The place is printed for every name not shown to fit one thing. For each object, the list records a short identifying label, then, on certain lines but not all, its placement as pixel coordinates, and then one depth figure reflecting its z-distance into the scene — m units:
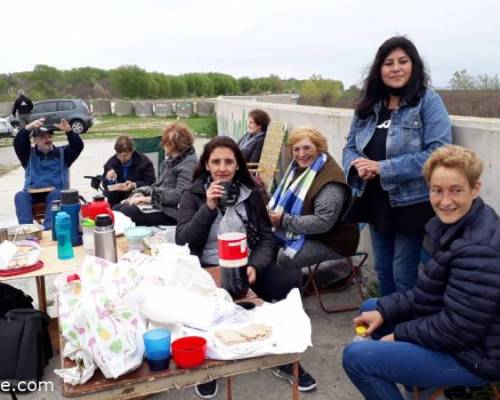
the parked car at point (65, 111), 20.62
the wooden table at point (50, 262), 2.63
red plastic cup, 1.61
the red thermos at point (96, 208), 2.92
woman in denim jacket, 2.74
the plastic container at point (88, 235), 2.83
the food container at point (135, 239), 2.79
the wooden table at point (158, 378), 1.54
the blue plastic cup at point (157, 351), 1.61
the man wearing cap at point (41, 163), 4.98
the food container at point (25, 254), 2.67
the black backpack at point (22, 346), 2.74
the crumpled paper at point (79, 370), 1.54
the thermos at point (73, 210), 3.07
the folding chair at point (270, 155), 5.86
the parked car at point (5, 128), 19.77
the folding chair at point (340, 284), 3.73
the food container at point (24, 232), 3.19
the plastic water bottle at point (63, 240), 2.82
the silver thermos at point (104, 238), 2.52
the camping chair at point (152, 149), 6.35
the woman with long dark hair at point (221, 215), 2.77
